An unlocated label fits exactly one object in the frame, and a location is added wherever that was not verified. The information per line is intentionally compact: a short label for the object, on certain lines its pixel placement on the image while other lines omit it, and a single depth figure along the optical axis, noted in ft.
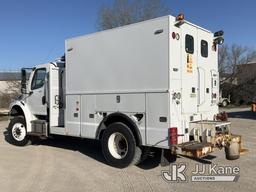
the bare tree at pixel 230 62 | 102.34
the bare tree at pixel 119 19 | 66.92
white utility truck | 14.83
